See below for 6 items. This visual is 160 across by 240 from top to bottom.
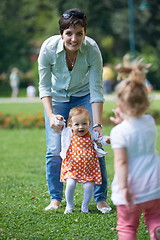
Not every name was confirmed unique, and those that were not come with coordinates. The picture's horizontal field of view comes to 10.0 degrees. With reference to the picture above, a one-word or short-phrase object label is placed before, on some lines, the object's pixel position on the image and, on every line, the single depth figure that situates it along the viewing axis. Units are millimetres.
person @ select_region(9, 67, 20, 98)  51739
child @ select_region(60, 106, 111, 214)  8716
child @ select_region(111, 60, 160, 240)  6001
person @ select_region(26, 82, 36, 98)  46640
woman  8562
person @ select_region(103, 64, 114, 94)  48619
